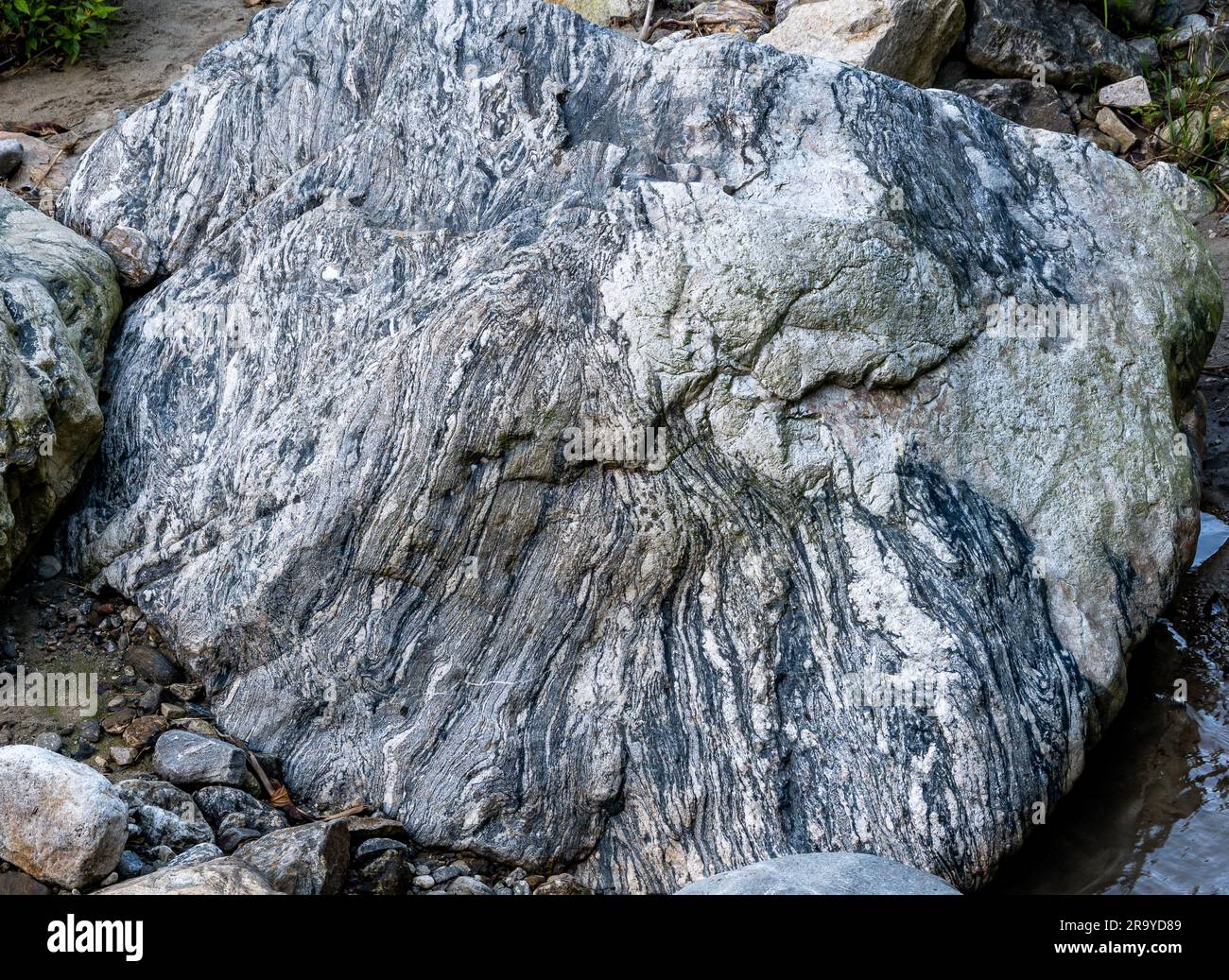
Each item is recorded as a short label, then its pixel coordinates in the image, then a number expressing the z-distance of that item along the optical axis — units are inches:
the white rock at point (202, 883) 131.2
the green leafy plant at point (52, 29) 334.0
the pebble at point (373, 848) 167.0
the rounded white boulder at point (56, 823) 142.2
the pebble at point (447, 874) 171.8
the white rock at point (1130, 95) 367.2
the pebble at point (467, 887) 169.2
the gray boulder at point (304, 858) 149.9
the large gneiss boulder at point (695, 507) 173.3
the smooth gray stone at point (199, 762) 174.1
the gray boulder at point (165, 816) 159.8
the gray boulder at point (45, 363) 186.9
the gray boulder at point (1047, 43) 362.6
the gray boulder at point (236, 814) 166.2
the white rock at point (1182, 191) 235.1
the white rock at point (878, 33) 336.8
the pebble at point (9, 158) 267.0
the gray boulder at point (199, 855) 148.6
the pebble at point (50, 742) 175.5
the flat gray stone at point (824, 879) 134.4
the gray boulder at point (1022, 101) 362.3
